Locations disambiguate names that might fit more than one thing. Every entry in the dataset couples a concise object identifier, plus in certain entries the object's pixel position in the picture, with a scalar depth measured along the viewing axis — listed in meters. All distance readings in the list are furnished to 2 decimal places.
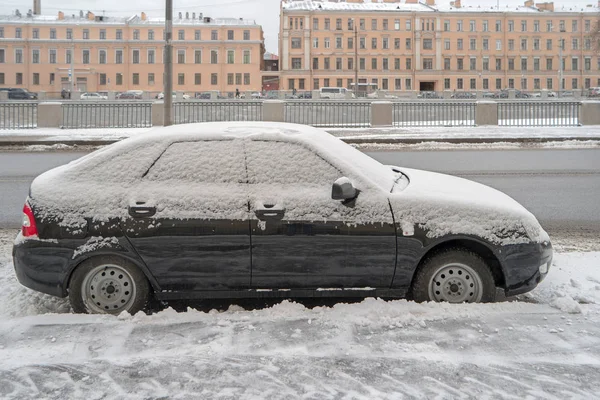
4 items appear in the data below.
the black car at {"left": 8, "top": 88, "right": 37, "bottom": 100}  58.50
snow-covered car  4.82
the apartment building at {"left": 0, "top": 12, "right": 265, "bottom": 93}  95.75
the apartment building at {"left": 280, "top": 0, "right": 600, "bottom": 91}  97.38
